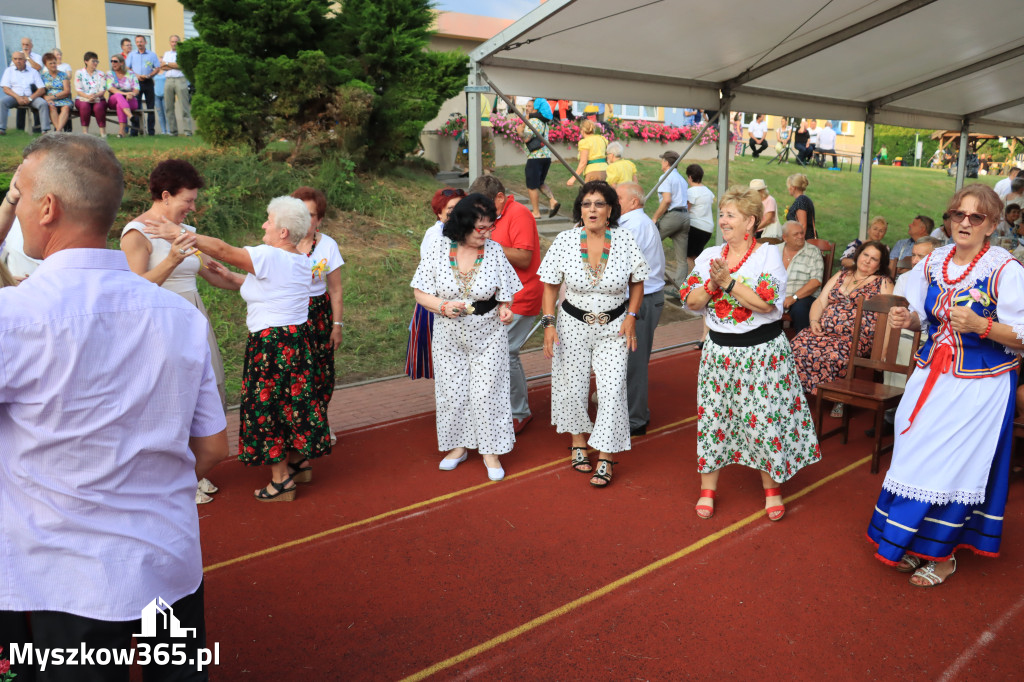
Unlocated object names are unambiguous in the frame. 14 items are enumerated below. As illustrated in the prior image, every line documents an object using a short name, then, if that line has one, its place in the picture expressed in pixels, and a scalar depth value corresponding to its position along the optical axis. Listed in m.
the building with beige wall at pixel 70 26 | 16.02
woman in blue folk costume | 3.54
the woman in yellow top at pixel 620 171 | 9.08
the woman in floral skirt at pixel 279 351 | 4.46
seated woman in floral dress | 6.27
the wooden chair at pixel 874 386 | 5.40
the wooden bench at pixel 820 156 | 26.20
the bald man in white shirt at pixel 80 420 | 1.71
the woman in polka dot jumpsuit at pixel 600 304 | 4.90
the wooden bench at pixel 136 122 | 14.77
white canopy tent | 6.97
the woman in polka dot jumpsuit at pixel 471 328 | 4.88
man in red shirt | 5.46
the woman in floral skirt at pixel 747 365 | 4.24
